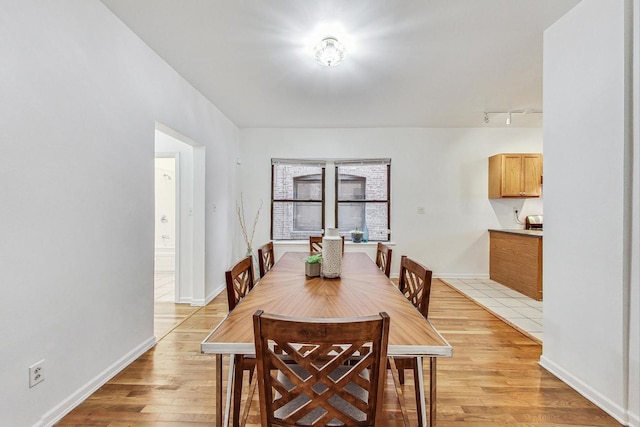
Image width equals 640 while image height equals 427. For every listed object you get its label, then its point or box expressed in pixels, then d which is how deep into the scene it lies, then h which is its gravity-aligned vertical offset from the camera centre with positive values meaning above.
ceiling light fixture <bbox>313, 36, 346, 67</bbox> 2.29 +1.27
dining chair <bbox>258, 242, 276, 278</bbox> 2.41 -0.39
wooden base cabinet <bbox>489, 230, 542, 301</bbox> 3.90 -0.69
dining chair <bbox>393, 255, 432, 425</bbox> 1.52 -0.46
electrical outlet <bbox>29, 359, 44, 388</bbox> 1.53 -0.84
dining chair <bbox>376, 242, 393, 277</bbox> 2.47 -0.39
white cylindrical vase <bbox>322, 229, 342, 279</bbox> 2.00 -0.30
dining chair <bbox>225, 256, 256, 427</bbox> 1.45 -0.50
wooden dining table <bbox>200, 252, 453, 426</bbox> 1.07 -0.45
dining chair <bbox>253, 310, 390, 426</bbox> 0.88 -0.46
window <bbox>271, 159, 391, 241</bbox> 5.16 +0.23
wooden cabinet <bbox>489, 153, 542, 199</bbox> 4.70 +0.63
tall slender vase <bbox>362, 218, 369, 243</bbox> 5.10 -0.34
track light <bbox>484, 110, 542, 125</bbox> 4.08 +1.40
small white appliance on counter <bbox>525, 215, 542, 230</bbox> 4.86 -0.13
